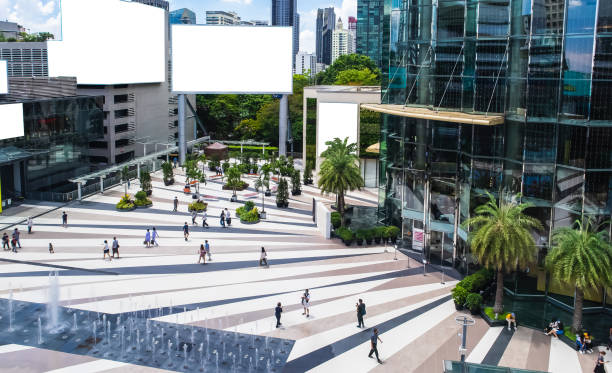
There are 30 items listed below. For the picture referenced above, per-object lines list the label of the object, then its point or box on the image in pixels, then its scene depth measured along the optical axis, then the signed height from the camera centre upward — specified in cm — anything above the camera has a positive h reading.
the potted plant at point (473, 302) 2792 -890
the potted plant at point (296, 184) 5541 -686
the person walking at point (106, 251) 3512 -842
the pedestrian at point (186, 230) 3981 -813
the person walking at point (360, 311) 2605 -872
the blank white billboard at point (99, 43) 6300 +707
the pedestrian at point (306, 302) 2740 -882
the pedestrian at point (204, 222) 4338 -822
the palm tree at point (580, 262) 2409 -607
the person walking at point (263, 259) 3447 -861
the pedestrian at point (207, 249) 3554 -837
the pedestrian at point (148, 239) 3791 -831
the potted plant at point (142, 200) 4912 -762
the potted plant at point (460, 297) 2850 -884
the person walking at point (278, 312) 2597 -881
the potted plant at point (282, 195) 5022 -716
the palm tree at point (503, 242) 2641 -575
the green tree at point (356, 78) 10675 +614
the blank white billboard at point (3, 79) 4716 +220
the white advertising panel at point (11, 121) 4622 -111
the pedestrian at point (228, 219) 4375 -804
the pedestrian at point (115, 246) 3559 -822
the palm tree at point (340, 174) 4350 -465
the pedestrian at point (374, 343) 2309 -897
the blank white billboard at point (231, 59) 6825 +585
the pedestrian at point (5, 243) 3681 -845
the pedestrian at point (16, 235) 3691 -795
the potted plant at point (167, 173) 5744 -620
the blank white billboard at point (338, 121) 6325 -107
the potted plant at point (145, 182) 5234 -645
